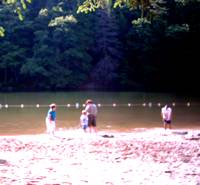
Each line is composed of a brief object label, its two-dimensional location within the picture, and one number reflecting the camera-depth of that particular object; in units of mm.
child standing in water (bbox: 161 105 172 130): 19469
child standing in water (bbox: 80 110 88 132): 17609
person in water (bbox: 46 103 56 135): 16938
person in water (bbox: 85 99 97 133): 17312
